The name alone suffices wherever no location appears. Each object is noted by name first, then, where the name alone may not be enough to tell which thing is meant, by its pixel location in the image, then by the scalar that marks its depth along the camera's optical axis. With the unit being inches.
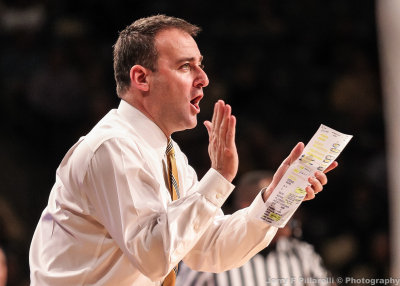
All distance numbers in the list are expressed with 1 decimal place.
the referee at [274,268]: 307.1
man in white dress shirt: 180.7
